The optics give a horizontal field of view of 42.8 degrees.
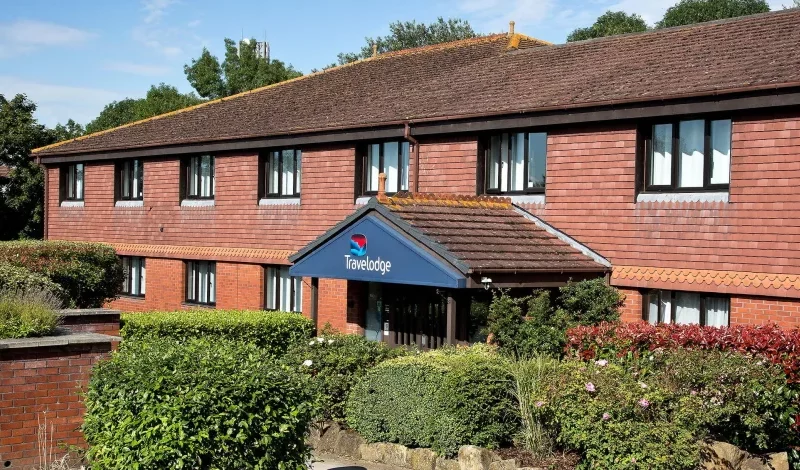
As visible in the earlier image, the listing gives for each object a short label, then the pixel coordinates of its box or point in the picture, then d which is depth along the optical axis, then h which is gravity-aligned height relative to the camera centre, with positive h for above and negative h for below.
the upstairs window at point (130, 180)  29.66 +0.93
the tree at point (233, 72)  61.94 +8.75
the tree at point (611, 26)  53.72 +10.82
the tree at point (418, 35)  65.38 +11.98
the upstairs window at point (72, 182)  32.28 +0.89
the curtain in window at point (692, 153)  16.88 +1.23
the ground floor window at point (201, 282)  27.14 -1.85
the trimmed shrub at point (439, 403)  12.36 -2.28
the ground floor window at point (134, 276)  29.76 -1.87
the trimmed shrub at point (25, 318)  10.96 -1.21
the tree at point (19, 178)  38.97 +1.18
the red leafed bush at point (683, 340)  12.12 -1.44
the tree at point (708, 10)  53.28 +11.47
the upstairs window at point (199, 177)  27.19 +0.98
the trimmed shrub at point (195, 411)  8.38 -1.67
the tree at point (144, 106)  63.38 +6.97
